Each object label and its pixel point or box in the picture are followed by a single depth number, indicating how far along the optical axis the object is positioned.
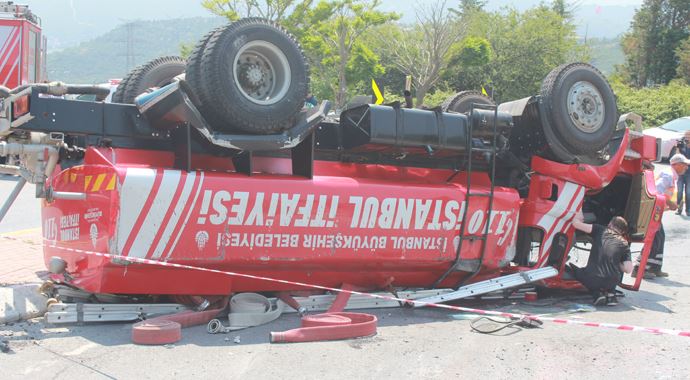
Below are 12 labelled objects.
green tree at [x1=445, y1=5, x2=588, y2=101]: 42.67
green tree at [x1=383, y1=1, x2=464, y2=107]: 35.44
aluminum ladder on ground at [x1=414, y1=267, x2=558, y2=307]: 6.26
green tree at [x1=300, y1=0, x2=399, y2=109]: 35.03
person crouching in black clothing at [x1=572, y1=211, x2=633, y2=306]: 6.81
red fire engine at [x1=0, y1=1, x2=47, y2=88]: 15.84
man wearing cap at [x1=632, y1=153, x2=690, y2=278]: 8.45
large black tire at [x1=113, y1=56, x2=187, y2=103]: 6.35
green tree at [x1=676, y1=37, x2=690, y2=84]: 44.66
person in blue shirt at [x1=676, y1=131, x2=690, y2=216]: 13.45
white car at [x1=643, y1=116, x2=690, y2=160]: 21.80
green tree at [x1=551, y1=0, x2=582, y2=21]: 69.44
